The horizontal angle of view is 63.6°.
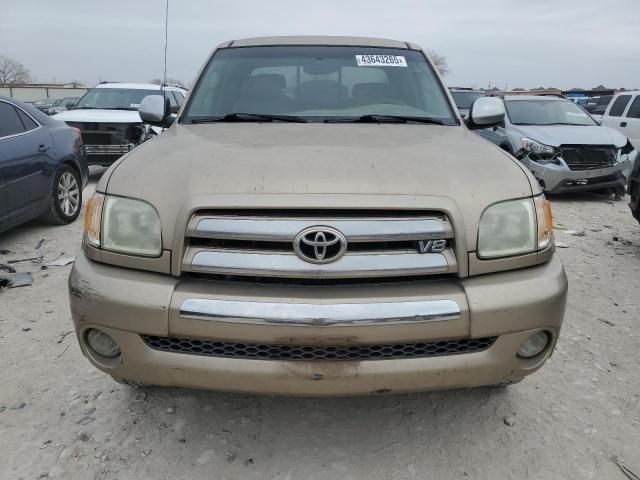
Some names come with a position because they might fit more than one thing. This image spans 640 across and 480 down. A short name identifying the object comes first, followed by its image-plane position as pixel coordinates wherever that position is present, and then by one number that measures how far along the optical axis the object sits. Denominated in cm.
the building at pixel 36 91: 5492
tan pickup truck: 187
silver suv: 798
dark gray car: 497
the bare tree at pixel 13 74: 8006
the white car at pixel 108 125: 888
